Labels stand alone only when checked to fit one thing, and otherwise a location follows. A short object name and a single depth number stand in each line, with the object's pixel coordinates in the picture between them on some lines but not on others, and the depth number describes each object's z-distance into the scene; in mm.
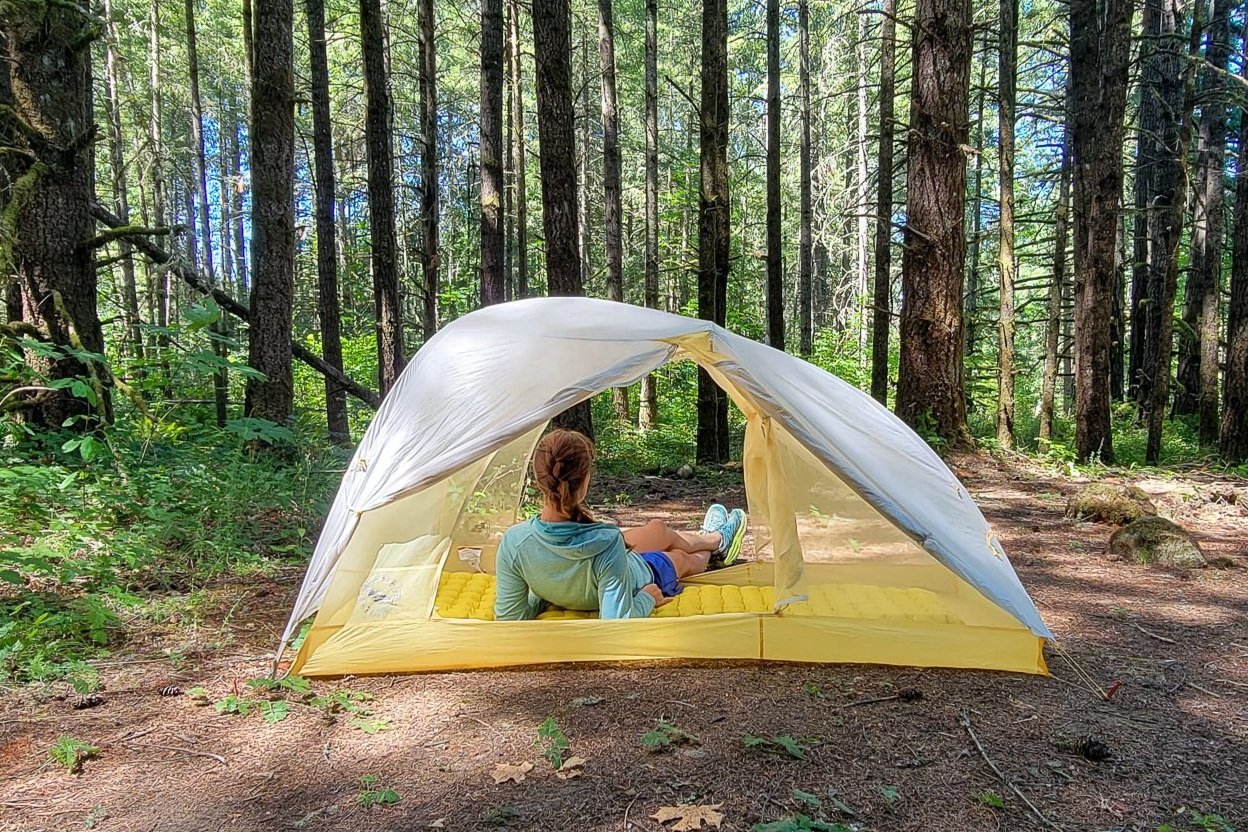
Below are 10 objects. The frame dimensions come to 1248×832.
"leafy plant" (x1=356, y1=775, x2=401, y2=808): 2193
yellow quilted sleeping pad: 3281
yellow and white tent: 3049
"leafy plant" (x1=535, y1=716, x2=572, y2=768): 2402
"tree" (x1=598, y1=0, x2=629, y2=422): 10625
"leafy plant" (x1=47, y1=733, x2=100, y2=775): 2350
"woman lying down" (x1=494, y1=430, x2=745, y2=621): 3139
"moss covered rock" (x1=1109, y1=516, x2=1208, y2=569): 4457
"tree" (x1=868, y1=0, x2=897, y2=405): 9688
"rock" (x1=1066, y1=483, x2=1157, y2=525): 5434
